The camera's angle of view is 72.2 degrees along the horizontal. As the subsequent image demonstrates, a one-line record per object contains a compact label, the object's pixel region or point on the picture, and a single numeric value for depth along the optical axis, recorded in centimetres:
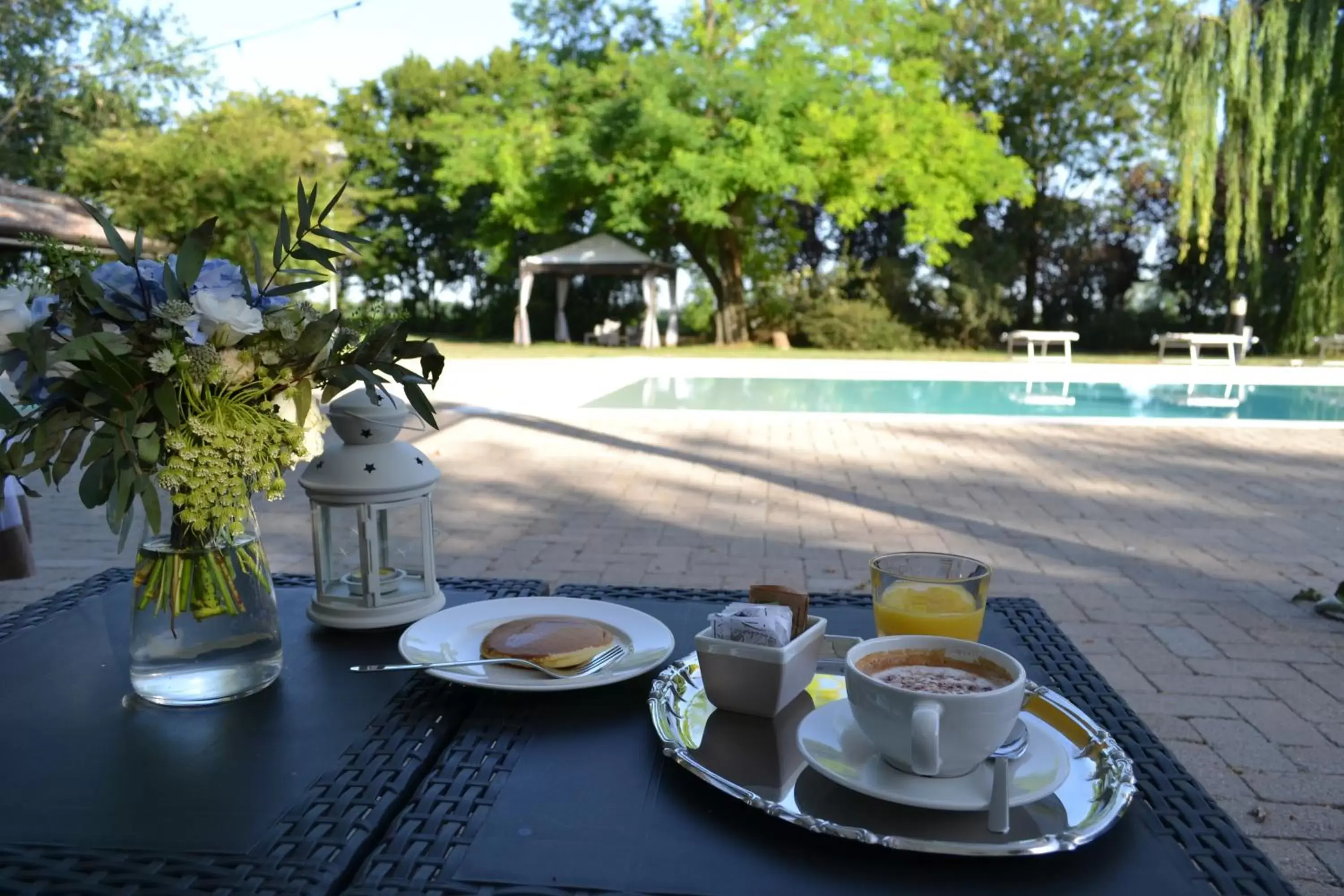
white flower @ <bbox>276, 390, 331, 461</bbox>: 107
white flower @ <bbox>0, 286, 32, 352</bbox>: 95
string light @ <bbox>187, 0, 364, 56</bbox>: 1107
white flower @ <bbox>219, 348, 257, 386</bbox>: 101
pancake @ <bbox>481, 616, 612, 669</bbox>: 114
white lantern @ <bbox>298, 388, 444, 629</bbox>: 125
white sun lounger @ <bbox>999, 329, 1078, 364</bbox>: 1230
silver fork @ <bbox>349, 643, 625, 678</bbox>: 111
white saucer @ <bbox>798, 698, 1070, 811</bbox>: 83
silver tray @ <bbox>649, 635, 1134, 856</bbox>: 78
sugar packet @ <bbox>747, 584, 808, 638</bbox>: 107
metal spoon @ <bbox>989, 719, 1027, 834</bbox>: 79
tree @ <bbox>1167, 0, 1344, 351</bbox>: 1207
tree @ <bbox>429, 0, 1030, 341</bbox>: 1733
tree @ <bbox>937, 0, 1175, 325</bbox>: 1984
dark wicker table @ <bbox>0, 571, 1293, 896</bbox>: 74
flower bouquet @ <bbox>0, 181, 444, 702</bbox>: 95
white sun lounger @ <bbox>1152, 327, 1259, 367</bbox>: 1319
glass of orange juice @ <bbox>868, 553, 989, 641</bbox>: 112
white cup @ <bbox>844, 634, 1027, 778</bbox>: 80
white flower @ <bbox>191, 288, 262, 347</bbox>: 96
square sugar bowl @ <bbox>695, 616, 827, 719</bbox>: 101
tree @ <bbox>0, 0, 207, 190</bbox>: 1966
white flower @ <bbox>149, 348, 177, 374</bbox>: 94
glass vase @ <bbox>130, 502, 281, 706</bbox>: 105
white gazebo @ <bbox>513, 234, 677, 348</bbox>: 1945
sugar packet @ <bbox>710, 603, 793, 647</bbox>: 101
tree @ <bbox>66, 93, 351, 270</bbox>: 1692
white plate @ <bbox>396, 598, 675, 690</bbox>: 110
